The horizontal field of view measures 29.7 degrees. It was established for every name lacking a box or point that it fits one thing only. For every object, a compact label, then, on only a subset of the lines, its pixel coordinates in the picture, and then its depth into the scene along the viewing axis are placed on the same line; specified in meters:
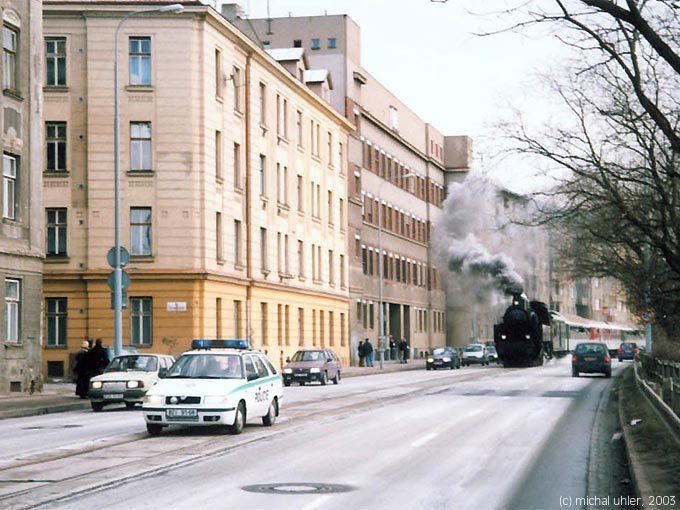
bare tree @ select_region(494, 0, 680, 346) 22.59
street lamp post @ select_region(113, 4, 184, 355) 35.66
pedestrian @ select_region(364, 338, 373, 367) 73.44
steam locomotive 66.25
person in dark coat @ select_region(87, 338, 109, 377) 35.22
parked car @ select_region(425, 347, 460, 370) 73.75
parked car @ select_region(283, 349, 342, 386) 48.53
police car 20.98
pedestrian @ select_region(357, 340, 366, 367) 73.81
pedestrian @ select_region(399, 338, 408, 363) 81.56
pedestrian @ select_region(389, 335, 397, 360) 84.44
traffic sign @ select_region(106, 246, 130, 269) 36.06
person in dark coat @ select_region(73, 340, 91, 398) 35.03
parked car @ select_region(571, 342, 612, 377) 54.34
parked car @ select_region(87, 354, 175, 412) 30.64
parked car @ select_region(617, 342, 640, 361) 103.56
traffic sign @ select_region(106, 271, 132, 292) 36.06
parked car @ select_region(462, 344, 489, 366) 84.38
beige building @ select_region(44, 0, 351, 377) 50.88
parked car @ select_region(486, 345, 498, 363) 87.56
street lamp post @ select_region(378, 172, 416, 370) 69.56
